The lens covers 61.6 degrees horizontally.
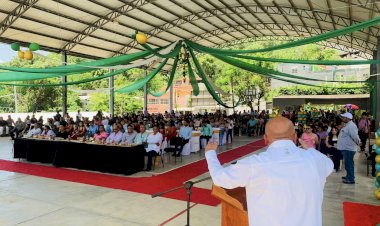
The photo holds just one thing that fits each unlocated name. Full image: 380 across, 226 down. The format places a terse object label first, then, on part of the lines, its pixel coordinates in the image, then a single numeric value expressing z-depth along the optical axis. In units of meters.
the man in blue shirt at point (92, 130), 10.74
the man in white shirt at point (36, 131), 10.15
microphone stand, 3.18
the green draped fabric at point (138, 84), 9.76
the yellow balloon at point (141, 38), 5.66
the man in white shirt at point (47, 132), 9.92
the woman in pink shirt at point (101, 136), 9.01
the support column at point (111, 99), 19.46
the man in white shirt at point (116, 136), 8.78
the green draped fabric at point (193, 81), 10.29
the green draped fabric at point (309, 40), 4.73
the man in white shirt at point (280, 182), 1.54
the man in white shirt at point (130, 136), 8.87
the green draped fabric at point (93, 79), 8.34
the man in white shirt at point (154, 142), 8.34
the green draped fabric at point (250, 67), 7.99
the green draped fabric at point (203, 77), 9.05
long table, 7.77
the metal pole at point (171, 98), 25.92
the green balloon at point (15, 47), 6.81
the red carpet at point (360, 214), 4.61
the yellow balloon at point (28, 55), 6.87
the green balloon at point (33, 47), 6.77
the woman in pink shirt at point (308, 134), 7.04
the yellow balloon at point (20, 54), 6.96
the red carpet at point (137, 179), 6.13
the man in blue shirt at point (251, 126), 17.22
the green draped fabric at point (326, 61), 5.97
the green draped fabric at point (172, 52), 6.87
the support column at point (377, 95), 13.36
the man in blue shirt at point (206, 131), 11.58
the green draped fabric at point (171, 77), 9.21
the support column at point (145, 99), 23.70
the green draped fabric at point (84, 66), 7.25
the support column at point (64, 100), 16.89
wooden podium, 2.36
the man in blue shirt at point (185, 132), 10.45
